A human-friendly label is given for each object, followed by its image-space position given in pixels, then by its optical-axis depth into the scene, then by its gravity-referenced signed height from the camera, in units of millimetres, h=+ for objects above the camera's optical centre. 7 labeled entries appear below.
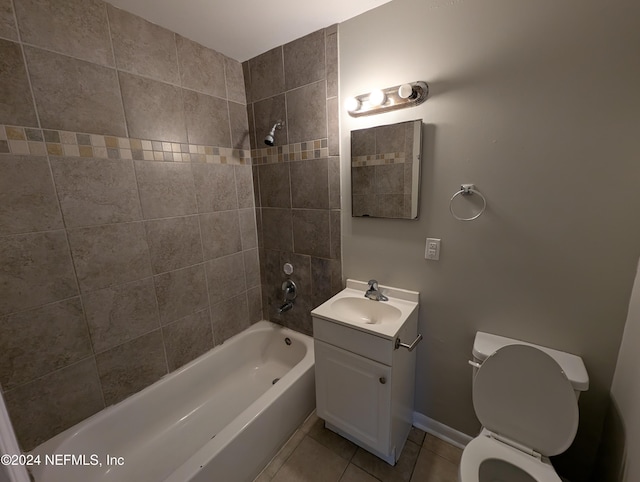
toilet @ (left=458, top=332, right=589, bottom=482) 1061 -945
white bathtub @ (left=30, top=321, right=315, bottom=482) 1298 -1333
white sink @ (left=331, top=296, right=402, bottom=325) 1599 -740
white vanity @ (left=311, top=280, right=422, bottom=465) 1353 -947
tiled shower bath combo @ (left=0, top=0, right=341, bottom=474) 1210 -32
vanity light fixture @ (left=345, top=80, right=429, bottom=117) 1338 +452
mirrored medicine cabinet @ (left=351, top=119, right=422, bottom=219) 1444 +92
